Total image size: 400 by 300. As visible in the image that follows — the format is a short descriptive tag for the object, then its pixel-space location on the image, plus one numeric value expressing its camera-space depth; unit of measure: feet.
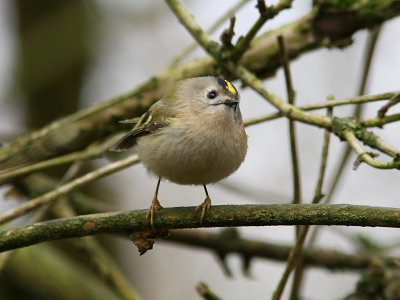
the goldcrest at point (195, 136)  16.79
